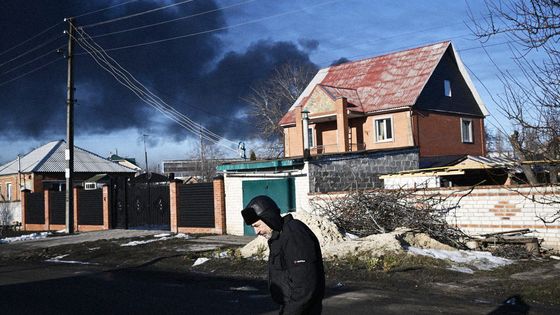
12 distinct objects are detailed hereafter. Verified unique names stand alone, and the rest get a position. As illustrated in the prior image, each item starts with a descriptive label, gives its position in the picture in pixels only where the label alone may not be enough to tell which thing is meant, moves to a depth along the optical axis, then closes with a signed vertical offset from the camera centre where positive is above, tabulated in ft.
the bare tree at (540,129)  27.04 +2.35
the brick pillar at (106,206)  92.58 -1.70
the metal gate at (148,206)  83.97 -1.85
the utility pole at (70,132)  87.71 +9.59
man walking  14.01 -1.72
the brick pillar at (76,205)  99.96 -1.47
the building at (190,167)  229.45 +10.35
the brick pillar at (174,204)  78.84 -1.53
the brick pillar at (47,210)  107.55 -2.28
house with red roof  108.47 +14.24
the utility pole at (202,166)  216.86 +9.30
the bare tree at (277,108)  176.04 +23.99
